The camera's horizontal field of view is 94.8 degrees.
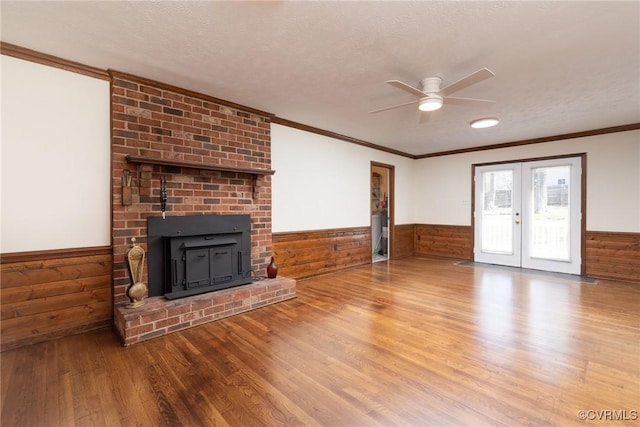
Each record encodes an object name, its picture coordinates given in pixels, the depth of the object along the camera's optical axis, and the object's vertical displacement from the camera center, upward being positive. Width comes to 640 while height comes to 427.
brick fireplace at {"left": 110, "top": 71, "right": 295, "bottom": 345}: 2.79 +0.38
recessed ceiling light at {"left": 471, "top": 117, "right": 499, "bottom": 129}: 4.09 +1.26
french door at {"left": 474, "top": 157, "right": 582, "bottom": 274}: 5.04 -0.06
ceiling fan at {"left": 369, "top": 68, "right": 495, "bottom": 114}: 2.59 +1.08
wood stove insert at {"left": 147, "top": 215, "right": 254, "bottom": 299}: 2.99 -0.48
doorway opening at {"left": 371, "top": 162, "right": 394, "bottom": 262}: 6.80 -0.01
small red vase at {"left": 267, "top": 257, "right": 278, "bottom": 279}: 3.77 -0.78
